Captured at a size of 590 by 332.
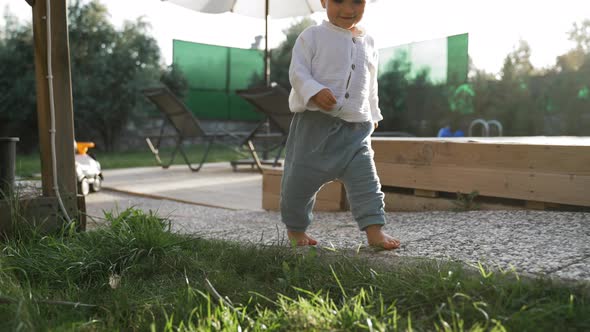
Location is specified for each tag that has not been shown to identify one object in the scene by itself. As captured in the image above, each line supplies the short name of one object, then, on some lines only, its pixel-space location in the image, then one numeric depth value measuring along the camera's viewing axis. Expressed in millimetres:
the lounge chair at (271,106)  5344
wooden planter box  2404
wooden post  2359
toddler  2064
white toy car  4051
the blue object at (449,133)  7067
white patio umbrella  5453
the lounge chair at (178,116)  5996
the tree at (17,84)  8867
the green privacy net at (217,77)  10422
